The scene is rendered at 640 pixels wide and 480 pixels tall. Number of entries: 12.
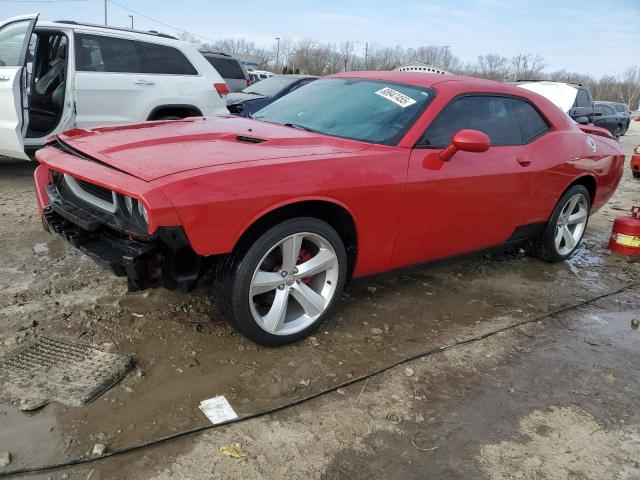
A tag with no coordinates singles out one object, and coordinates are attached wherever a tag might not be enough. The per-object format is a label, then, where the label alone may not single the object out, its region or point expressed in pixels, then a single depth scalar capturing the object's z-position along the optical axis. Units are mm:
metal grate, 2410
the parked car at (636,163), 10461
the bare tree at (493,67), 75250
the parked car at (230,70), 13328
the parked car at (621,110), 21172
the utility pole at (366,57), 72075
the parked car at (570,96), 12848
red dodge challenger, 2508
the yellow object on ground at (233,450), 2170
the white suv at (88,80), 5562
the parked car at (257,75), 29781
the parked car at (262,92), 9008
